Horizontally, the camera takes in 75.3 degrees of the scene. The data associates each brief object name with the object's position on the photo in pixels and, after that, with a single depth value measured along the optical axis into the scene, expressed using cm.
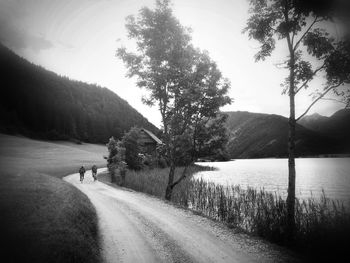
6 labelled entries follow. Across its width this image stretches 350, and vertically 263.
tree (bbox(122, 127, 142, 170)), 4581
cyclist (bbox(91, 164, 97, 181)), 3441
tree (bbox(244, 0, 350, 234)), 1076
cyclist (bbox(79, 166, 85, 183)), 3211
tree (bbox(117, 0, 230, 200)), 2098
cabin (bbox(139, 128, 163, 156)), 7656
